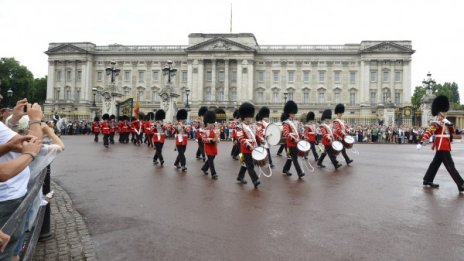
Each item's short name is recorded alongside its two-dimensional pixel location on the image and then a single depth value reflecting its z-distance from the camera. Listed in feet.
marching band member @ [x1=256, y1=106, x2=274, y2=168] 33.36
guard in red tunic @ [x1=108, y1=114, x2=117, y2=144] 80.79
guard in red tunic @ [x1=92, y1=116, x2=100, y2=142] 87.66
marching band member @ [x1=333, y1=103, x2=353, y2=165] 44.83
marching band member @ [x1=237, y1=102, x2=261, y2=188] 30.33
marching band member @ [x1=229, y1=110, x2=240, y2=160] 52.71
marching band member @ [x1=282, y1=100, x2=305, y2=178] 35.14
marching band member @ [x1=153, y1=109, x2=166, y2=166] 44.75
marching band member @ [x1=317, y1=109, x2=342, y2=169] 42.55
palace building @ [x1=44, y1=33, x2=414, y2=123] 214.69
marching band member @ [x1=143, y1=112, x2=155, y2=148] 70.37
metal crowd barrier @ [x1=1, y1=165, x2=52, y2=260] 9.41
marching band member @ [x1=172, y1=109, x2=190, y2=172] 40.19
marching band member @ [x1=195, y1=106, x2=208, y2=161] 48.45
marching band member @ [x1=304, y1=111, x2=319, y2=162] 49.90
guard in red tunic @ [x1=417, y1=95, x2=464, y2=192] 28.86
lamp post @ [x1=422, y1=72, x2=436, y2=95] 109.60
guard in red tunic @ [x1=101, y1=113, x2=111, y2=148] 72.84
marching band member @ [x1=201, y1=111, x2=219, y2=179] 35.01
